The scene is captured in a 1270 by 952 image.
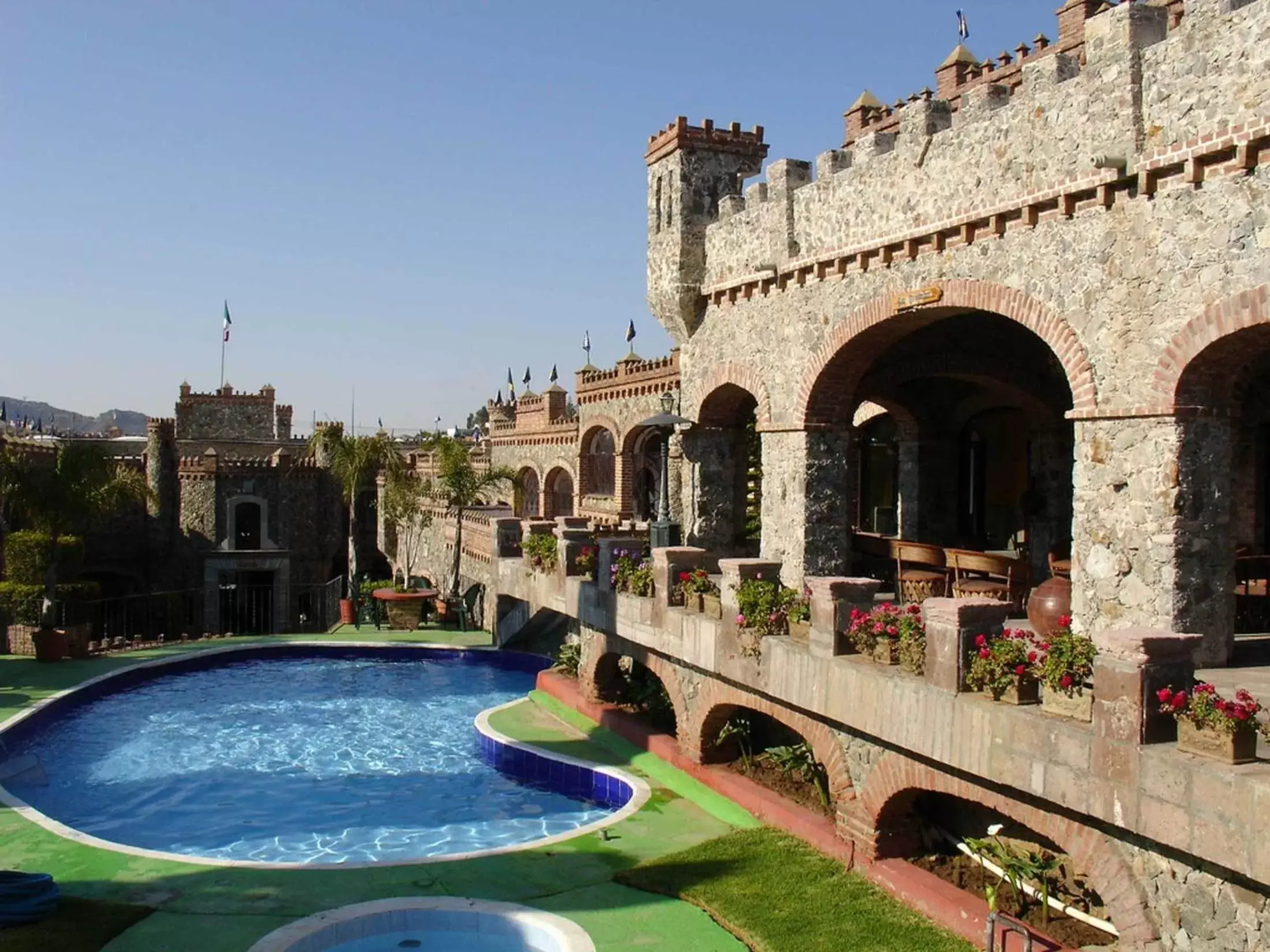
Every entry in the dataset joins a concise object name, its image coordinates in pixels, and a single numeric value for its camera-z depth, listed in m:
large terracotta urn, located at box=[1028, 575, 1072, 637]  10.38
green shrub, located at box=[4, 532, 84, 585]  31.94
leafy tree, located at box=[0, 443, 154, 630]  23.77
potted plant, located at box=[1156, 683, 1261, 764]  6.78
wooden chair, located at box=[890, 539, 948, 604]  13.20
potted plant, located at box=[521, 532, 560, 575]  17.55
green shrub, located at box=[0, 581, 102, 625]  30.00
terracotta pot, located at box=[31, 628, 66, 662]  21.23
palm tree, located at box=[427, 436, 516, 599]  31.02
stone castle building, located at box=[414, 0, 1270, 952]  7.60
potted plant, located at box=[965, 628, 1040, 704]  8.38
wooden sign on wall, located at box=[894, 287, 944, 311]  11.67
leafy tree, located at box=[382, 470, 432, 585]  32.28
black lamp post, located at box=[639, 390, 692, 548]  16.48
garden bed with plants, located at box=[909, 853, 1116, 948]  8.34
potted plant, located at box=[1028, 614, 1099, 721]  7.91
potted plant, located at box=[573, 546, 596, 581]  16.67
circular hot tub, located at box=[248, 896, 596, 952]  9.22
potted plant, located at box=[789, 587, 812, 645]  11.07
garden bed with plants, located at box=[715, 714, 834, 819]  11.66
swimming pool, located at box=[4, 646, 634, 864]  12.62
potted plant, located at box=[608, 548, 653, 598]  14.41
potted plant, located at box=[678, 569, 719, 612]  13.11
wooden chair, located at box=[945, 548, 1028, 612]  12.65
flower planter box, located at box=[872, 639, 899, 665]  9.81
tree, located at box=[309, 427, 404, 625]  29.23
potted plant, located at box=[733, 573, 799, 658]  11.56
